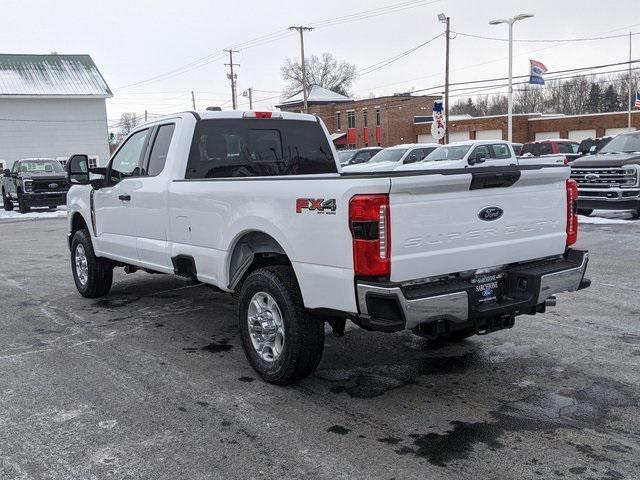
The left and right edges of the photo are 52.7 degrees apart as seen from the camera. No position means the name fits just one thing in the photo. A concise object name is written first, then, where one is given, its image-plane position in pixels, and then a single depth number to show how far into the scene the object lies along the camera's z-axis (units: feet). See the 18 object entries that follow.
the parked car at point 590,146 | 53.05
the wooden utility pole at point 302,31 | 160.76
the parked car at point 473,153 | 66.67
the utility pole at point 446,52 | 128.05
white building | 123.75
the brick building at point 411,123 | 170.09
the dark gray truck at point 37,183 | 75.25
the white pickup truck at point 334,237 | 12.81
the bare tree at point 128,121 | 338.34
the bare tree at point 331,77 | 339.36
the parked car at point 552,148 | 95.45
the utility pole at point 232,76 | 191.31
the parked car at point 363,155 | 91.13
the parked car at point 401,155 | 74.98
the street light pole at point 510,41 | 96.95
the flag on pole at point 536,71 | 101.45
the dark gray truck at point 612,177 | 46.03
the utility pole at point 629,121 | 155.43
